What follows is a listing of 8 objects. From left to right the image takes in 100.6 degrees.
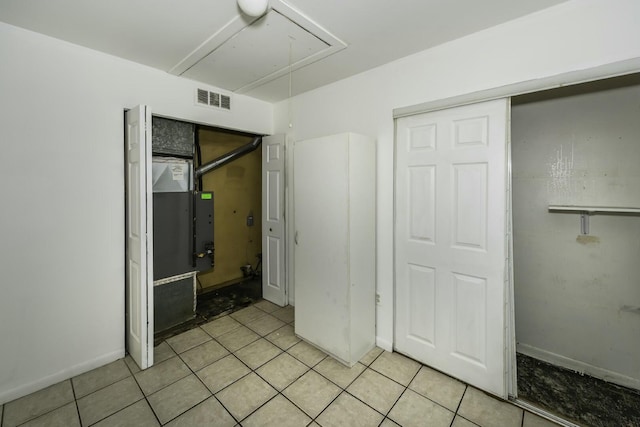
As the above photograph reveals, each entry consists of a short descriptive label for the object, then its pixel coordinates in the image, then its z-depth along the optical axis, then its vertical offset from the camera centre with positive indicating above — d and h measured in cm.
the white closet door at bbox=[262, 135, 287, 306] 342 -8
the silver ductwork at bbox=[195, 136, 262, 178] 334 +76
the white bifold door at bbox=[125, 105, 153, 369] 215 -13
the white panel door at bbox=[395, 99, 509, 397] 191 -22
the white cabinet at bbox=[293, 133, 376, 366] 224 -26
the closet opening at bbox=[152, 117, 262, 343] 284 -13
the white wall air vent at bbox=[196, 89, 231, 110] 286 +129
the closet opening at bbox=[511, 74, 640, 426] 199 -31
